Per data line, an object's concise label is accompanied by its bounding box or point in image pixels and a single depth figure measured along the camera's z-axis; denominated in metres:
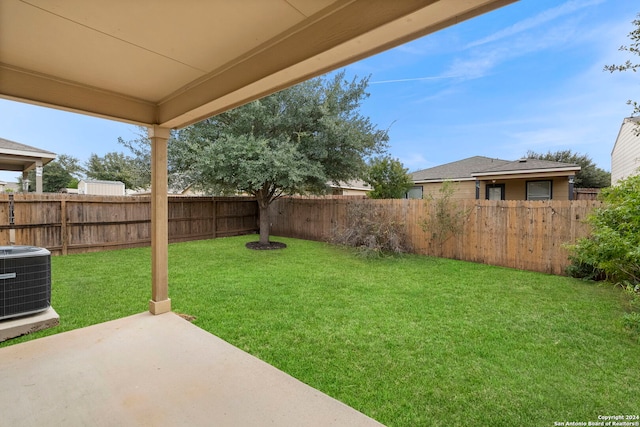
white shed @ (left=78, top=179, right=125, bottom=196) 17.28
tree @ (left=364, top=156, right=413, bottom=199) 10.43
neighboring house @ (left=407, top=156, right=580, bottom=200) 10.08
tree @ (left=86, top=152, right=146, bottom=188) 27.70
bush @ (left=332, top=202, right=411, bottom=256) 7.16
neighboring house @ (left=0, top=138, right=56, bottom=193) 7.35
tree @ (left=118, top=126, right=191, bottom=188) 8.45
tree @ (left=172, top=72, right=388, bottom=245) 7.40
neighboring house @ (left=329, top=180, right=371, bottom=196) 18.20
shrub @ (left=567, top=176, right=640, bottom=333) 3.08
